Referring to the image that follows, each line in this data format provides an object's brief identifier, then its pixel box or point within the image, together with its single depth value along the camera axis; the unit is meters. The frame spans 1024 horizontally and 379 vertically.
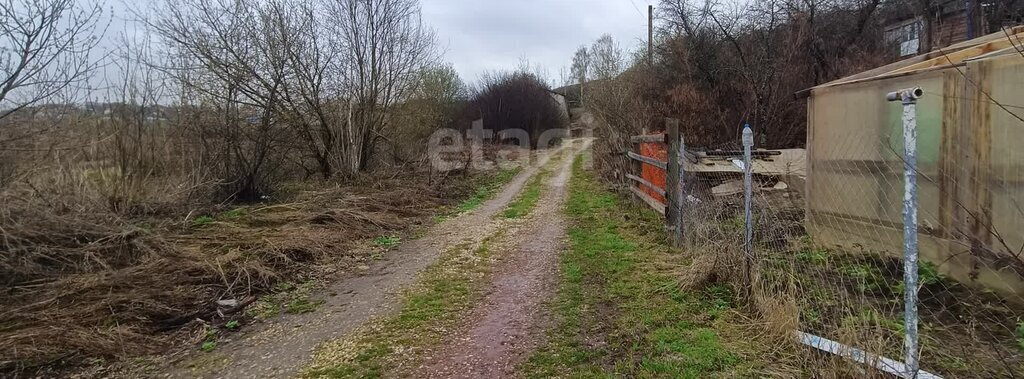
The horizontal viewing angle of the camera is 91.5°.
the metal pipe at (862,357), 2.49
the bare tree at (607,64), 19.36
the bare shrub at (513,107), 32.81
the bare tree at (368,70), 12.67
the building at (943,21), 15.30
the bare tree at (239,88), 9.77
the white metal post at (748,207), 4.13
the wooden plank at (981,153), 3.76
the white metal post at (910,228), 2.32
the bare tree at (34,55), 5.18
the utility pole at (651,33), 18.33
